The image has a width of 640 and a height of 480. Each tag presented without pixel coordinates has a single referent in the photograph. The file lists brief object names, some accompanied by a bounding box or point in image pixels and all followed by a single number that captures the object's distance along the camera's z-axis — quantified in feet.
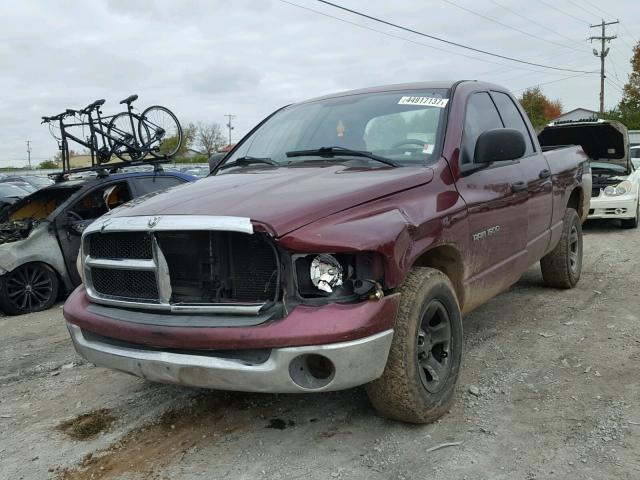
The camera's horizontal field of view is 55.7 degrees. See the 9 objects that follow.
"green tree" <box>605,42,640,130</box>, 153.98
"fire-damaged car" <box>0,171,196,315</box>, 21.62
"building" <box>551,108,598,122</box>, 220.02
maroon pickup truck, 8.70
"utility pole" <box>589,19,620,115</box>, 152.66
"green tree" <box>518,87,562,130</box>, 203.52
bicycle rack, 24.91
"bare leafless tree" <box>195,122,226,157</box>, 261.24
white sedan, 34.06
